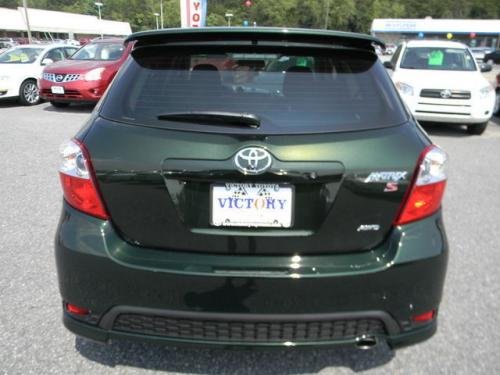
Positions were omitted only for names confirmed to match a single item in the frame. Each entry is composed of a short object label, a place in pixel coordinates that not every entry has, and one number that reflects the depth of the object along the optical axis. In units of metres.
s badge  1.98
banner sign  11.95
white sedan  12.00
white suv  8.88
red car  11.10
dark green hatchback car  1.95
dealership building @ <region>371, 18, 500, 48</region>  80.88
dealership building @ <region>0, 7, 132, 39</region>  77.19
